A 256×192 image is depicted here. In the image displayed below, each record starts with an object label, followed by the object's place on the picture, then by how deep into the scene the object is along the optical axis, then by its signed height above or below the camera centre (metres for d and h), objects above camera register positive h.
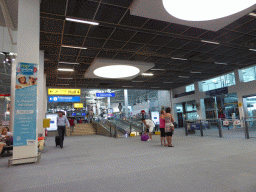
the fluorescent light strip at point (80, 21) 7.16 +3.74
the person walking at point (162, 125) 8.08 -0.58
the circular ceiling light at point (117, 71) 13.90 +3.36
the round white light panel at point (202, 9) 6.53 +3.69
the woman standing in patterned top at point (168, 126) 7.34 -0.60
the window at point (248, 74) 15.63 +2.93
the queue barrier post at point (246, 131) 8.52 -1.07
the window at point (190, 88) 22.31 +2.80
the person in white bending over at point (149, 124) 10.33 -0.69
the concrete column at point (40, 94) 9.70 +1.32
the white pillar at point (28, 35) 5.24 +2.49
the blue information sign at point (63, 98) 16.12 +1.57
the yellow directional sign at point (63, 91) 16.26 +2.23
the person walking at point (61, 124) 8.62 -0.36
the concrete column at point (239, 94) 16.16 +1.26
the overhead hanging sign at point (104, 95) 19.91 +2.11
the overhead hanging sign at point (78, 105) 31.37 +1.79
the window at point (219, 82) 17.60 +2.77
